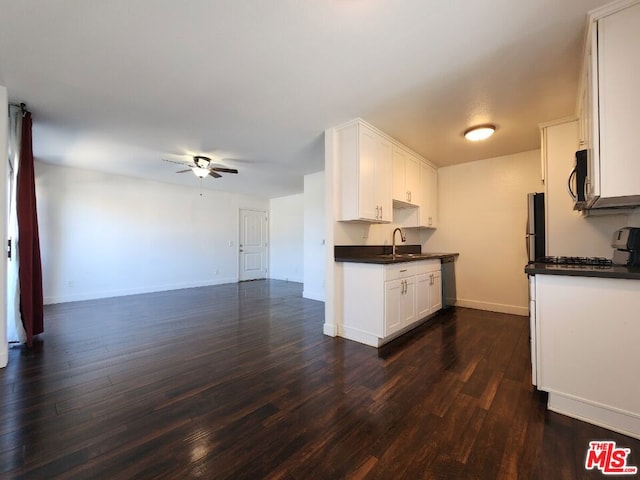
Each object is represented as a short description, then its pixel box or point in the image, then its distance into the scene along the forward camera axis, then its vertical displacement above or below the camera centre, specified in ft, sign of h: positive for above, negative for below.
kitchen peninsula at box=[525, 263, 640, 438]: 5.10 -2.18
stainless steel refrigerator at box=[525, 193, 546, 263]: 11.70 +0.35
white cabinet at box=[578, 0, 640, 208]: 5.19 +2.70
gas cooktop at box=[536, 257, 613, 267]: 7.48 -0.76
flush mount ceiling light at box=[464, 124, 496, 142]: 10.69 +4.20
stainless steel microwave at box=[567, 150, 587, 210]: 6.84 +1.51
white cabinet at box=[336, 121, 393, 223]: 10.53 +2.67
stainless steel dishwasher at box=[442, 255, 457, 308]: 14.58 -2.48
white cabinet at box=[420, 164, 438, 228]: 14.99 +2.33
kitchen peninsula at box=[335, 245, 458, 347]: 9.73 -2.22
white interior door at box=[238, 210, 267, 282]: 25.79 -0.47
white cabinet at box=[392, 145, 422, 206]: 12.71 +3.01
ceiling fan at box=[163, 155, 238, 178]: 14.43 +4.00
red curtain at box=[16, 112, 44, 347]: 9.45 +0.67
